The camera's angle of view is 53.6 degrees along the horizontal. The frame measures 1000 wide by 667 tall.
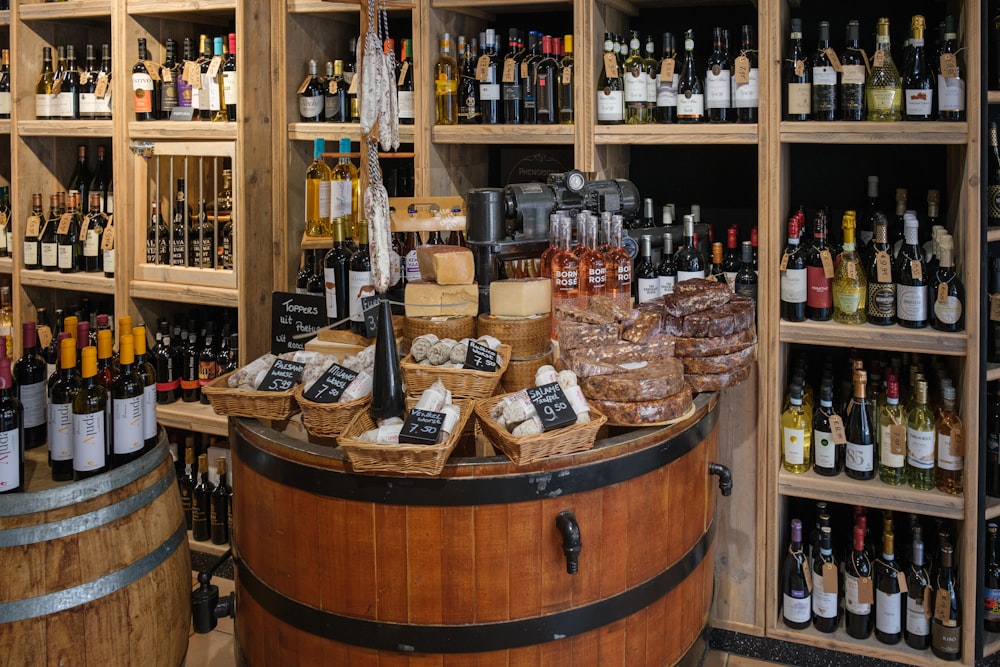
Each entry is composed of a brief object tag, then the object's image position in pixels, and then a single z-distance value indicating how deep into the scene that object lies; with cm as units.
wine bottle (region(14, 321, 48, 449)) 231
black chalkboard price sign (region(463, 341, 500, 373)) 210
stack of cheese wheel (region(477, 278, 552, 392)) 222
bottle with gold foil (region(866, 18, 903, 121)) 281
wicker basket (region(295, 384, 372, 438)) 201
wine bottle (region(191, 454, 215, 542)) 379
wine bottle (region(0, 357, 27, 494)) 199
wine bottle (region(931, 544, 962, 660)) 287
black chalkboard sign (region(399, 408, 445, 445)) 182
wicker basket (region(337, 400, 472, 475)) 178
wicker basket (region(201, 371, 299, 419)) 210
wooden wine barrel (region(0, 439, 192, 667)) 193
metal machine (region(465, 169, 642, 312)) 241
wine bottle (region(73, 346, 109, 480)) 212
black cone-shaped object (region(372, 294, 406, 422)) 196
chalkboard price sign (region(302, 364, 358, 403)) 204
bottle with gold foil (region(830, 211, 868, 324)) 287
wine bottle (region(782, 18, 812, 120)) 286
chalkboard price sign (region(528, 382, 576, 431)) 189
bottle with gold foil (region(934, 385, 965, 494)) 280
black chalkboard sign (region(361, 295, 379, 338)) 236
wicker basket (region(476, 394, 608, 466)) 183
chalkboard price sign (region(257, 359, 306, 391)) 214
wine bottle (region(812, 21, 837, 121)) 283
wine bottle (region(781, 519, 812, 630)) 305
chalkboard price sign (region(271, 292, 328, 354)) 286
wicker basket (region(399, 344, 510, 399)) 207
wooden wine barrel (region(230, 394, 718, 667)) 187
